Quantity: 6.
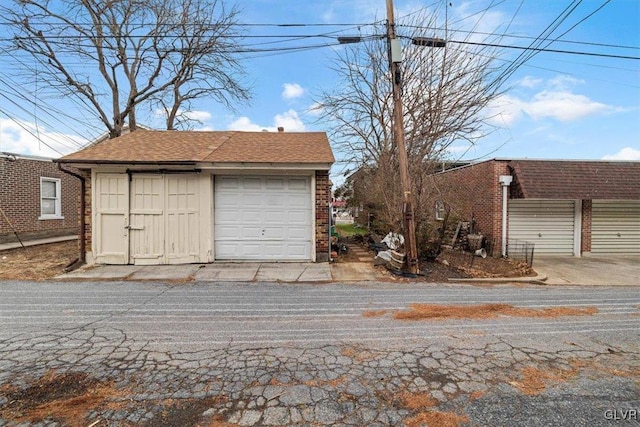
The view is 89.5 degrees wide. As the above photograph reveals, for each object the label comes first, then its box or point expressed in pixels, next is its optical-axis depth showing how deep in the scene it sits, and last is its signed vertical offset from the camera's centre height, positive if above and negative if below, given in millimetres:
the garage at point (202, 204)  8891 +85
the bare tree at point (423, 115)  10586 +3399
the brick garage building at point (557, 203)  11375 +275
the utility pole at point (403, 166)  8148 +1103
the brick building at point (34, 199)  12914 +287
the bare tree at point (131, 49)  14415 +7704
